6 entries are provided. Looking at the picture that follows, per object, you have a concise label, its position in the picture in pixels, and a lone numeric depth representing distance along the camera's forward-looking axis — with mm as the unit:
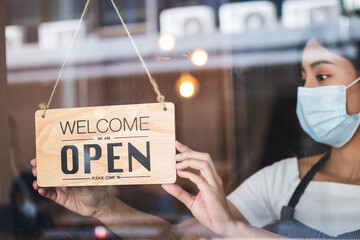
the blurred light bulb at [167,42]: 1661
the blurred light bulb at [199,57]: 1770
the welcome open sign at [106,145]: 934
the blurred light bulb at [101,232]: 1066
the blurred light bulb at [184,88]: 1115
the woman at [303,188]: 975
